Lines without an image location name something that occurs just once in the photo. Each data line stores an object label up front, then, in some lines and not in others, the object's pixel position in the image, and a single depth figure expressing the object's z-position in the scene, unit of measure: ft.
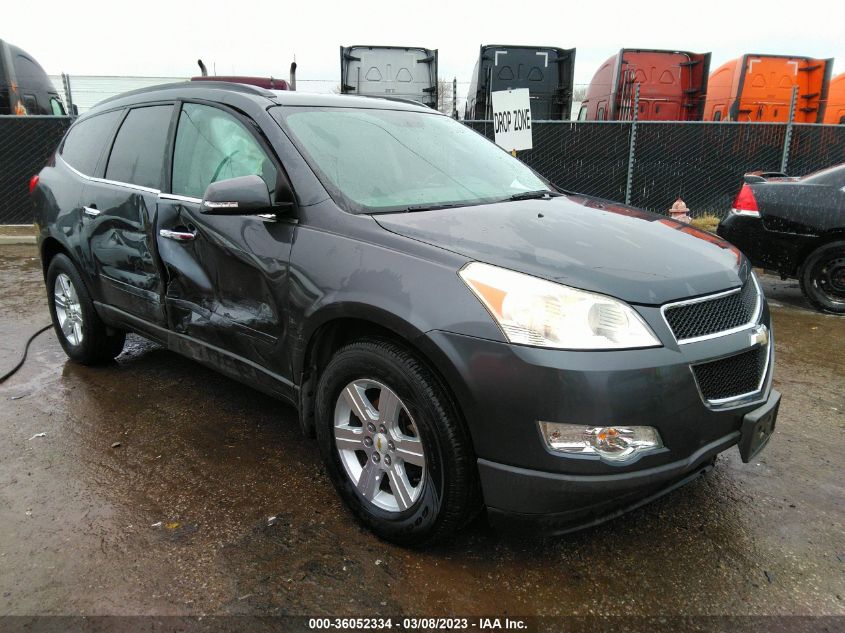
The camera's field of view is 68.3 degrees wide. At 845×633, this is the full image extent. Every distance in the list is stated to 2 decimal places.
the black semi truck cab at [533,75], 39.73
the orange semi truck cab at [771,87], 40.19
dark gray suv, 6.39
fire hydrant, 23.90
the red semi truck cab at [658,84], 39.22
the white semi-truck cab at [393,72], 41.29
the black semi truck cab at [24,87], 36.35
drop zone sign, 21.59
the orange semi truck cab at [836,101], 43.27
